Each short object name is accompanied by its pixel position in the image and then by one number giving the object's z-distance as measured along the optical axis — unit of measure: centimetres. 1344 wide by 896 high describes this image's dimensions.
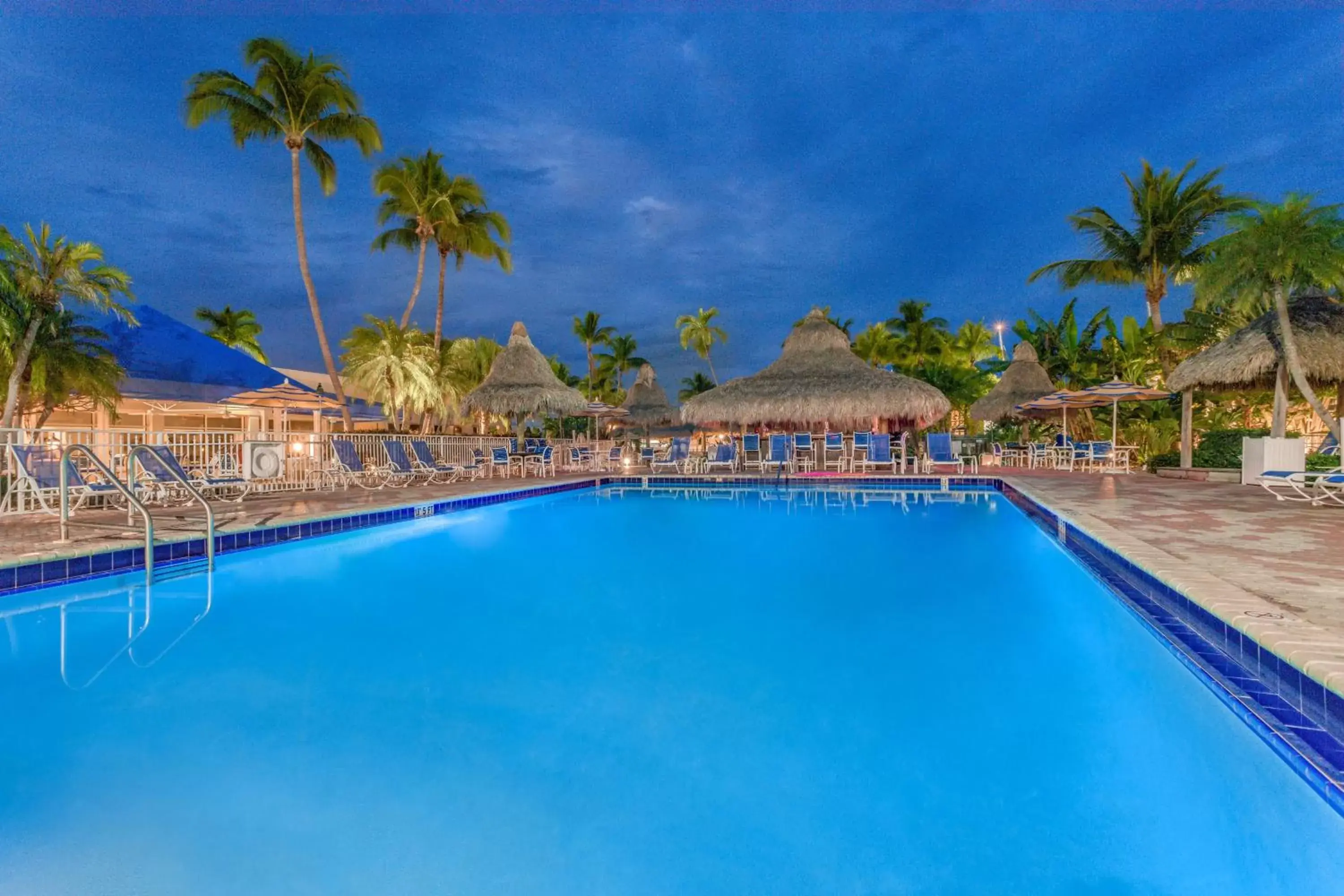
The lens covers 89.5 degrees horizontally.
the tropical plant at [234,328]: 3228
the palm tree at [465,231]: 1938
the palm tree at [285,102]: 1462
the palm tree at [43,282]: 1060
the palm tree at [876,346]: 3038
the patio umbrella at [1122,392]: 1352
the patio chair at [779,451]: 1439
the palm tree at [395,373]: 1472
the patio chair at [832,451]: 1520
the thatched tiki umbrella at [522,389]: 1661
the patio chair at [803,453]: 1558
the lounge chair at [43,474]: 612
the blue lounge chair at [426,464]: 1143
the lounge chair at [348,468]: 1027
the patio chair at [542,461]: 1554
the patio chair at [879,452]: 1377
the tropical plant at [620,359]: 4028
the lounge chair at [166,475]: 652
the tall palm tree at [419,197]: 1909
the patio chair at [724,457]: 1502
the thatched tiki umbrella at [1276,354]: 1023
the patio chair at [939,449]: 1450
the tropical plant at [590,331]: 3828
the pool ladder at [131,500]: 441
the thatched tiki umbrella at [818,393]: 1564
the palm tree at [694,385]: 4184
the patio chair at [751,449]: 1619
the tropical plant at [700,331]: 3934
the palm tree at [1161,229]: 1736
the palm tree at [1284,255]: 912
